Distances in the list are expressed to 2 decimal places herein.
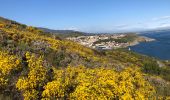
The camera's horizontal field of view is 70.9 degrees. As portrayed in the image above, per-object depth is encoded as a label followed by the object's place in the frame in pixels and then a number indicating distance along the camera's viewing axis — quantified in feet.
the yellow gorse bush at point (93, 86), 24.70
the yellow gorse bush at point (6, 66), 27.01
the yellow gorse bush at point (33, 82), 26.25
